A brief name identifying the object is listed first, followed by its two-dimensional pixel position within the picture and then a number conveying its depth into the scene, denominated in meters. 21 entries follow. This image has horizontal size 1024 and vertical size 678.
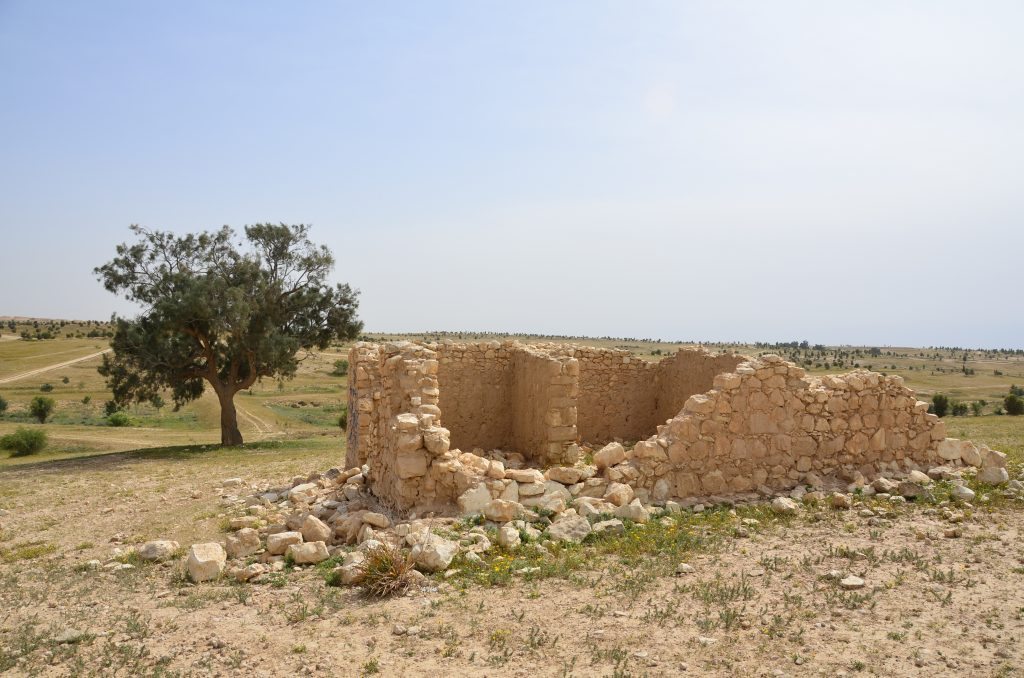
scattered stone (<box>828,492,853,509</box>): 7.84
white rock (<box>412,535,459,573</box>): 6.27
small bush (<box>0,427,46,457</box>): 22.45
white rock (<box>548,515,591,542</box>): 6.96
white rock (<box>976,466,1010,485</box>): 8.60
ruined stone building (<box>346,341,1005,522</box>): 8.04
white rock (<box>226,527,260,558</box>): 7.19
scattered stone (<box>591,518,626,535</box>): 7.09
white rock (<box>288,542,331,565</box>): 6.89
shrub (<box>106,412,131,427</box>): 33.38
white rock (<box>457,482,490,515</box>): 7.62
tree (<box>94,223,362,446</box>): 19.98
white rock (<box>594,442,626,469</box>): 8.33
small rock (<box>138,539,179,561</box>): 7.30
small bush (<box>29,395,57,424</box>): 34.81
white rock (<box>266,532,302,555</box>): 7.18
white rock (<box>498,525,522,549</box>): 6.69
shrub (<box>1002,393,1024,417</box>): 27.75
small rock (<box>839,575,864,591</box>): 5.52
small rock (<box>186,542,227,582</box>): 6.54
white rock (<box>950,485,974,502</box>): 7.99
